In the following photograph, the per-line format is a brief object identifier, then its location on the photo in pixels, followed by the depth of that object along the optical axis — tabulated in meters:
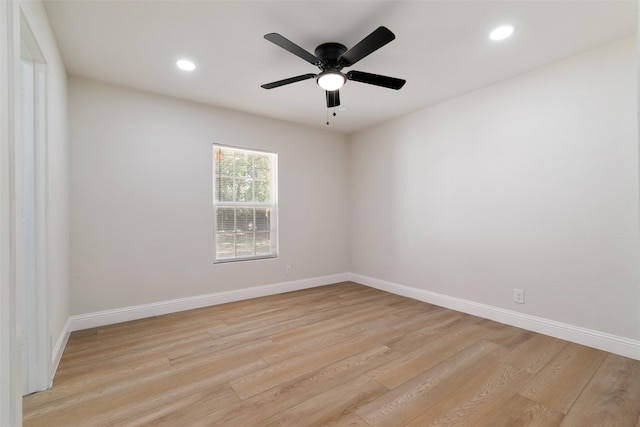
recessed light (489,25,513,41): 2.13
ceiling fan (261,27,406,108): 2.06
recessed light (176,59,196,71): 2.56
